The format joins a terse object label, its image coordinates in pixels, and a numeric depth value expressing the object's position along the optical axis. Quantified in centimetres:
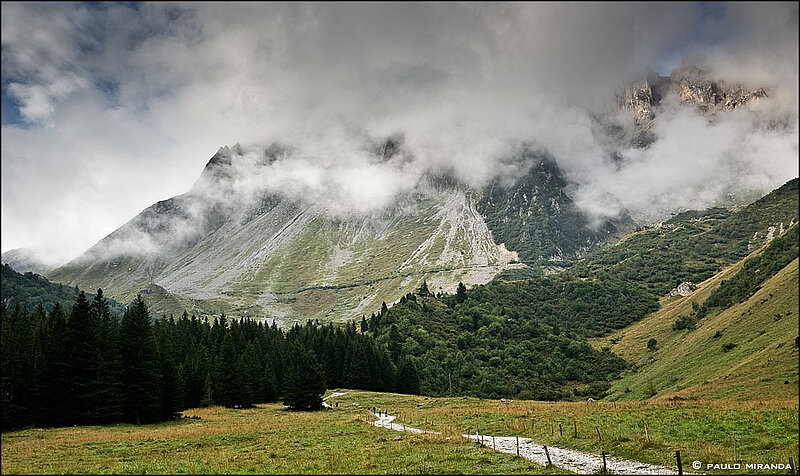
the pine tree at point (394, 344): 17288
